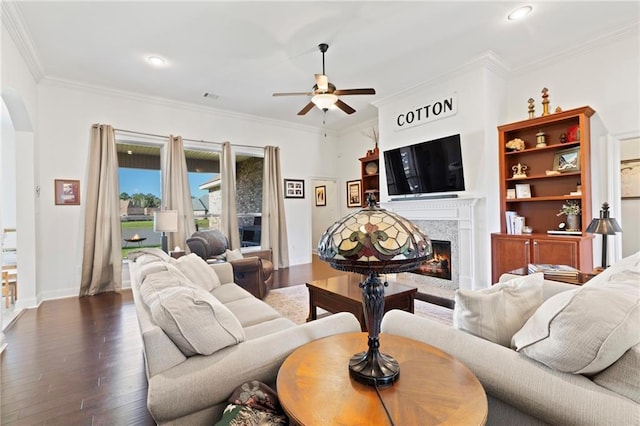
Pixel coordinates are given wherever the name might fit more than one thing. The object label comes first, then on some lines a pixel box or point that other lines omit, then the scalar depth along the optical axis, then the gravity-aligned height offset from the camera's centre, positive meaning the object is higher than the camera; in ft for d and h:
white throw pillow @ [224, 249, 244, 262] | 12.74 -1.77
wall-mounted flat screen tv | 14.51 +2.21
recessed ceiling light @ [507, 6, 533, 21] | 10.07 +6.62
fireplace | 15.14 -2.66
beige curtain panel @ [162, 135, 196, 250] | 17.17 +1.39
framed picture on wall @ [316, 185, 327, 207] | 28.45 +1.67
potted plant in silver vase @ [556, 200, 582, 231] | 11.94 -0.28
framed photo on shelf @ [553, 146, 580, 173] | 11.97 +1.89
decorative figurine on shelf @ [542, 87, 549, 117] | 12.63 +4.36
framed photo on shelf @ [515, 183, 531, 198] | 13.41 +0.78
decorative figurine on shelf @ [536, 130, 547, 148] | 12.85 +2.87
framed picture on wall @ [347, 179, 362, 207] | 23.25 +1.45
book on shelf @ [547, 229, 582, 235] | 11.81 -1.01
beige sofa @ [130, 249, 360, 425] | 3.75 -1.94
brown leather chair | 12.24 -2.07
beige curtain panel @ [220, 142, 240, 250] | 19.35 +0.72
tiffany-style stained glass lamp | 3.19 -0.46
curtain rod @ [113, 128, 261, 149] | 16.25 +4.59
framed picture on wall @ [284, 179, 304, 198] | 22.52 +1.87
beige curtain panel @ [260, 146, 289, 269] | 21.06 +0.10
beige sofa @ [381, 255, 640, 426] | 3.02 -1.92
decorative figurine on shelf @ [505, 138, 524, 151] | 13.56 +2.84
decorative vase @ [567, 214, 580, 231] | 11.94 -0.60
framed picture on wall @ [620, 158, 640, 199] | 11.88 +1.07
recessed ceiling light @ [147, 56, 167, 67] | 12.84 +6.70
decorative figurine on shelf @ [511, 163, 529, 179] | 13.63 +1.73
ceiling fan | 11.58 +4.66
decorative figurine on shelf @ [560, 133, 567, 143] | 12.40 +2.82
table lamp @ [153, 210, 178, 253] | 14.37 -0.26
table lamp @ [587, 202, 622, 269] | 9.11 -0.59
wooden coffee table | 8.73 -2.58
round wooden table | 2.91 -1.95
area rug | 10.85 -3.78
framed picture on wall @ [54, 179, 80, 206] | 14.75 +1.27
